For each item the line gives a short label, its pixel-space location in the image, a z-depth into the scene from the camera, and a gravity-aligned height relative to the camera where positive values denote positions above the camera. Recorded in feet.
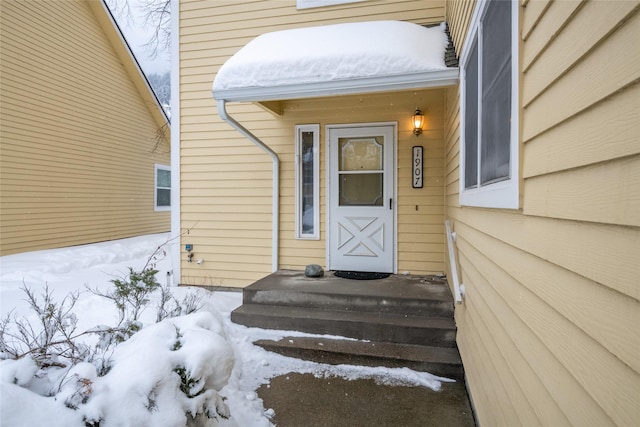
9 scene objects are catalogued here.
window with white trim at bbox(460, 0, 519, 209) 5.05 +1.92
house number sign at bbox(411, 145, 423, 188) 15.88 +1.99
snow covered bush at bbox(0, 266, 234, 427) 4.97 -2.58
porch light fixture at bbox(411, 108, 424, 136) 15.58 +3.92
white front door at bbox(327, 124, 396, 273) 16.46 +0.56
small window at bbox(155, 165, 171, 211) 39.81 +2.44
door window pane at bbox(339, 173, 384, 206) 16.69 +0.99
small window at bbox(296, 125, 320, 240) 17.20 +1.31
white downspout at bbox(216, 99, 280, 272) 17.34 +0.01
